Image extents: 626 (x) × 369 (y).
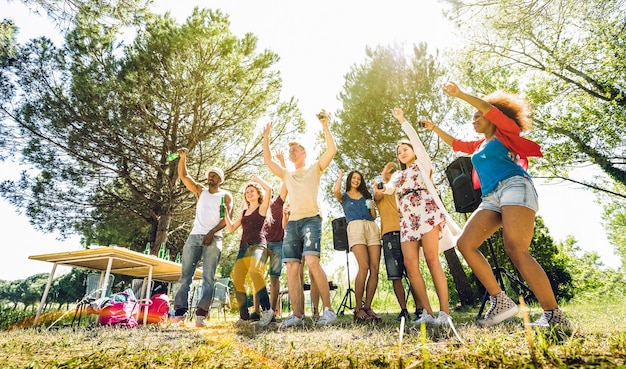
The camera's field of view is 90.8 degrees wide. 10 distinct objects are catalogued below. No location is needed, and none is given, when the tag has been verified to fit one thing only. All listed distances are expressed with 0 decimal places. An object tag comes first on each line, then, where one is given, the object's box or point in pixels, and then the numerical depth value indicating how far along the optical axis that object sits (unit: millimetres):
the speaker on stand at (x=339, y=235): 6710
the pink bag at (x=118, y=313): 3189
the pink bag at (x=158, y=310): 4159
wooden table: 3195
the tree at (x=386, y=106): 8617
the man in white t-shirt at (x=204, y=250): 3161
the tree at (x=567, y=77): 7031
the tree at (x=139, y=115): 7324
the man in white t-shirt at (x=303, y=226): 2678
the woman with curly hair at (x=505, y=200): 1639
